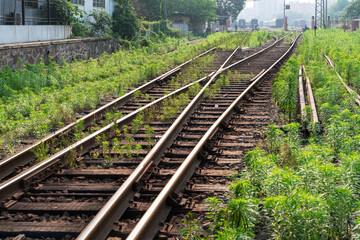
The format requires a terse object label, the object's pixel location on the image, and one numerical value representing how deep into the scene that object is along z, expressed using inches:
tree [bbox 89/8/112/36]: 1051.3
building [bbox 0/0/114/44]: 671.8
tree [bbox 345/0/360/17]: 3203.7
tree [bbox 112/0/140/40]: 1151.3
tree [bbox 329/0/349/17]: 7111.2
